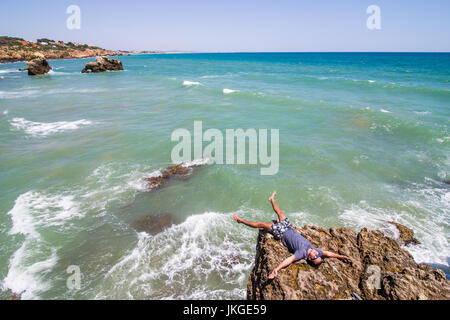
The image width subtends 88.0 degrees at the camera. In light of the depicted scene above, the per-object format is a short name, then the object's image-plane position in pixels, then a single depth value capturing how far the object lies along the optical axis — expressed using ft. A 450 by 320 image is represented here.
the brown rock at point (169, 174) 42.43
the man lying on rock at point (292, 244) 18.54
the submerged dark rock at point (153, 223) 32.68
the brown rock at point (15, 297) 23.31
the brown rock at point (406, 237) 29.45
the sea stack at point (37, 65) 192.75
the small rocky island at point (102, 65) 225.15
